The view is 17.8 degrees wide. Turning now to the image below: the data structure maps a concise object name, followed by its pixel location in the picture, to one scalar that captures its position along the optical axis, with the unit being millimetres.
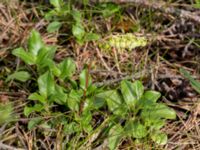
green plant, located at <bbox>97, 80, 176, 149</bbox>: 615
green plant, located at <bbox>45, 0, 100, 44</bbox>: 699
